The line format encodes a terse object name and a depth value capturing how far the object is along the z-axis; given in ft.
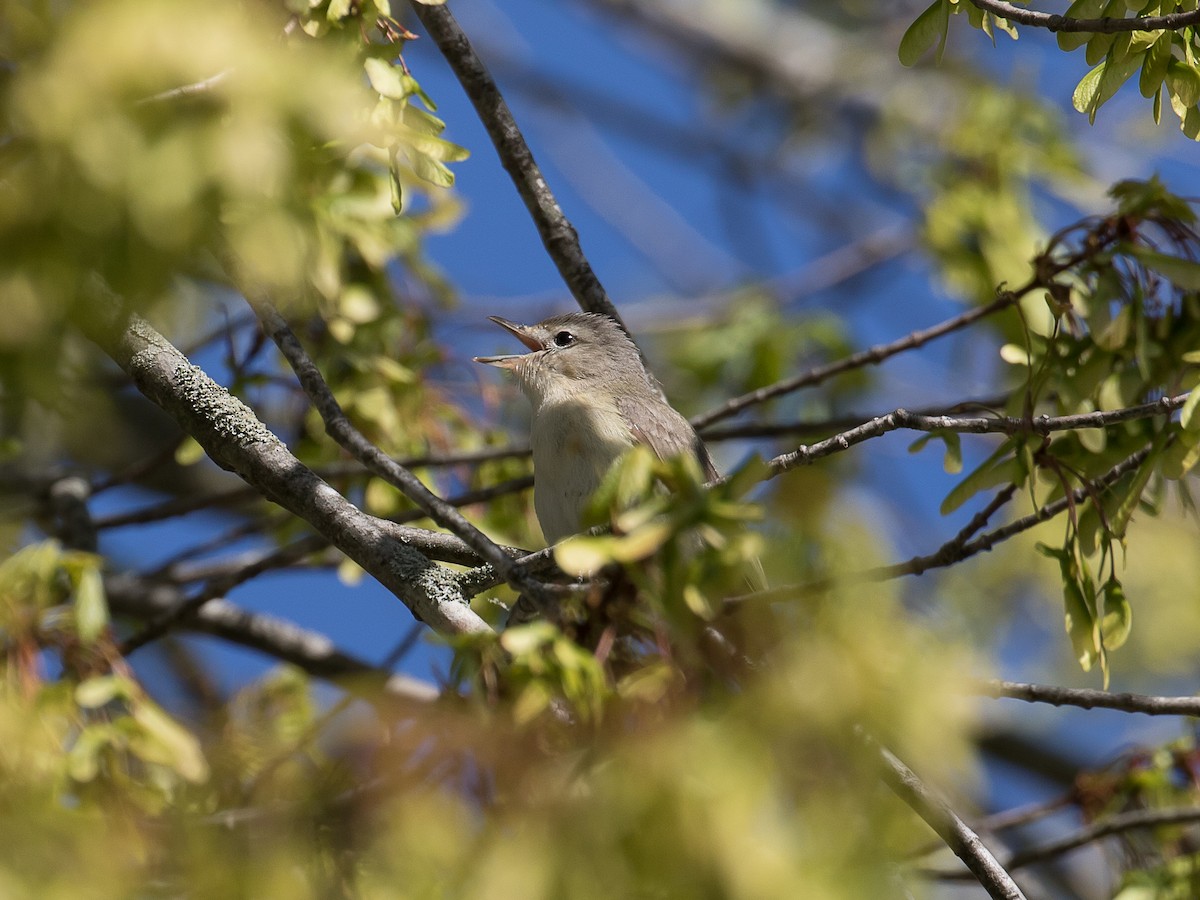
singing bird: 28.43
